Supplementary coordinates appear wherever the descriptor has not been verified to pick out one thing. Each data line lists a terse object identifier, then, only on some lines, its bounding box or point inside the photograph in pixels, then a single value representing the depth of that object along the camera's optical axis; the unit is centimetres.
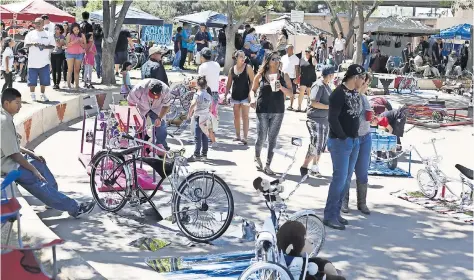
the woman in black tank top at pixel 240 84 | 1154
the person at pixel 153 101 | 958
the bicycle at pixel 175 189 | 704
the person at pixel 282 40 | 1844
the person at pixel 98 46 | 2081
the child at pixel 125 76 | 1314
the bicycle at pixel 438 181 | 866
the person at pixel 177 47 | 2676
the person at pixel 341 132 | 765
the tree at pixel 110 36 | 1872
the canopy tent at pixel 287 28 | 3472
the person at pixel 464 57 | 3336
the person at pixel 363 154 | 813
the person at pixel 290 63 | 1636
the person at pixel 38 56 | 1493
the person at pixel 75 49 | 1670
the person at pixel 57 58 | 1717
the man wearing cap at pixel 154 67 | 1113
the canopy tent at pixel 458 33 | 3278
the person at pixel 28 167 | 654
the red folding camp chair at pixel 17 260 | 464
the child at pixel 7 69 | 1502
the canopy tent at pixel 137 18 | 2978
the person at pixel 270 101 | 997
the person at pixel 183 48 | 2712
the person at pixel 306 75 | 1683
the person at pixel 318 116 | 952
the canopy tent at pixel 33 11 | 2441
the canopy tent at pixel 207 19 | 3490
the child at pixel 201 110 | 1080
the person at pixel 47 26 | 1636
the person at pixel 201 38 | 2721
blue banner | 3378
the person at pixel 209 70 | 1208
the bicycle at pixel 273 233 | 489
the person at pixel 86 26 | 1922
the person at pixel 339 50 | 3356
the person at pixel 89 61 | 1788
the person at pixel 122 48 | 2134
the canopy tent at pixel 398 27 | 3319
